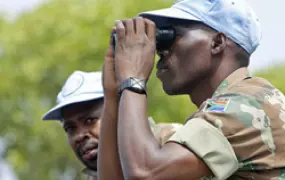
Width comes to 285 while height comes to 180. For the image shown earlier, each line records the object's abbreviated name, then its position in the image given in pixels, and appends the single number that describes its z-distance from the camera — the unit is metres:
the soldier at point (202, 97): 8.48
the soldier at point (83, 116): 12.45
